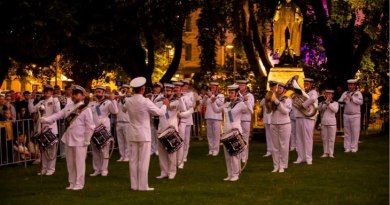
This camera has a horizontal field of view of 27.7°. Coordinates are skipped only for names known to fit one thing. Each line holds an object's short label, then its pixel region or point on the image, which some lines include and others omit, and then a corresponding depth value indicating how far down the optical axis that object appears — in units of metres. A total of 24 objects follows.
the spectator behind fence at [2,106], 20.37
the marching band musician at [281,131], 18.08
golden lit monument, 27.88
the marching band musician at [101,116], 17.77
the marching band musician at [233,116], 16.42
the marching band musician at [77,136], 15.28
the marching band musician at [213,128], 22.78
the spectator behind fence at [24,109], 22.40
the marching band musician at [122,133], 21.52
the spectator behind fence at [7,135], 19.73
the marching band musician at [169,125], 16.94
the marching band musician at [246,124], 21.28
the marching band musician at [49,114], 18.30
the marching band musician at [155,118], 19.16
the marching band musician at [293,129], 22.28
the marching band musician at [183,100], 17.44
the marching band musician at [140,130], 14.88
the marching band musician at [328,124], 21.58
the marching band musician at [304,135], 20.02
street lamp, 35.41
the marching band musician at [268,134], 22.31
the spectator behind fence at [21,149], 20.19
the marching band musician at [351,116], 22.53
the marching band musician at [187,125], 20.77
